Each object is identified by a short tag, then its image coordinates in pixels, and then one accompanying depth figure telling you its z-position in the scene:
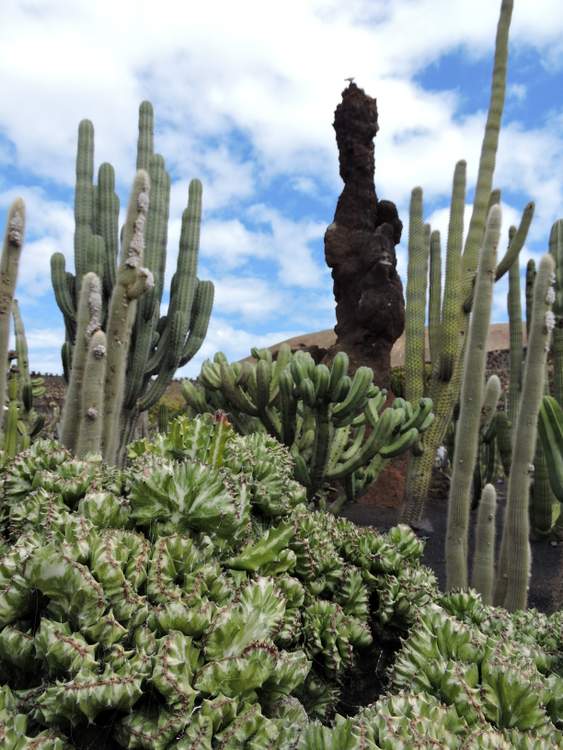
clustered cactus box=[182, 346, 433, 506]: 6.45
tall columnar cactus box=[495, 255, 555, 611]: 4.86
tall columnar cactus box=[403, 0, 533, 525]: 9.02
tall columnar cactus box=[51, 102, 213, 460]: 10.16
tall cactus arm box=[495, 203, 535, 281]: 9.31
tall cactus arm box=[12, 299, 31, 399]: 12.66
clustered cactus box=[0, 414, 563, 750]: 1.70
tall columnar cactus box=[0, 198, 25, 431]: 5.26
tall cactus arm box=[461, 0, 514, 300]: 8.99
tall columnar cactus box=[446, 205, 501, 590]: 5.07
